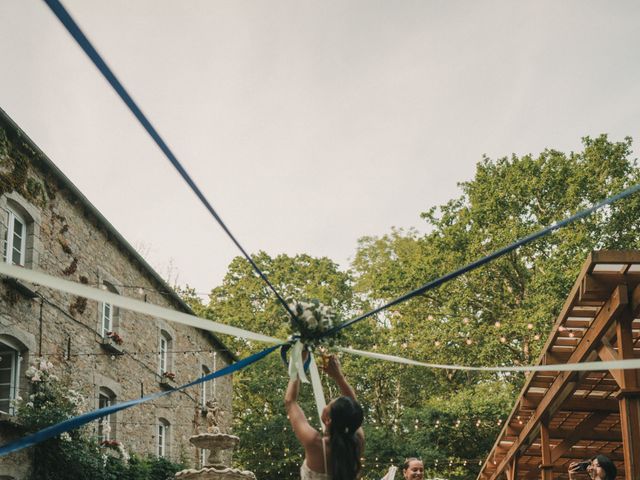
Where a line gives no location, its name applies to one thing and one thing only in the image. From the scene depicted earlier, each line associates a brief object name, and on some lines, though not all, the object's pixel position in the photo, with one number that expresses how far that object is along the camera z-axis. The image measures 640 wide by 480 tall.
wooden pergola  7.14
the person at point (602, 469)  5.69
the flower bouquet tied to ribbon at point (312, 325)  4.11
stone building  11.02
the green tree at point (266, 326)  26.70
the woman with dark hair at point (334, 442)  3.16
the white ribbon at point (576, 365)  3.97
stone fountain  12.99
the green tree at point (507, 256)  19.34
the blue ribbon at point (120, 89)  2.33
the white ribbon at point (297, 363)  3.76
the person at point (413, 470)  5.62
